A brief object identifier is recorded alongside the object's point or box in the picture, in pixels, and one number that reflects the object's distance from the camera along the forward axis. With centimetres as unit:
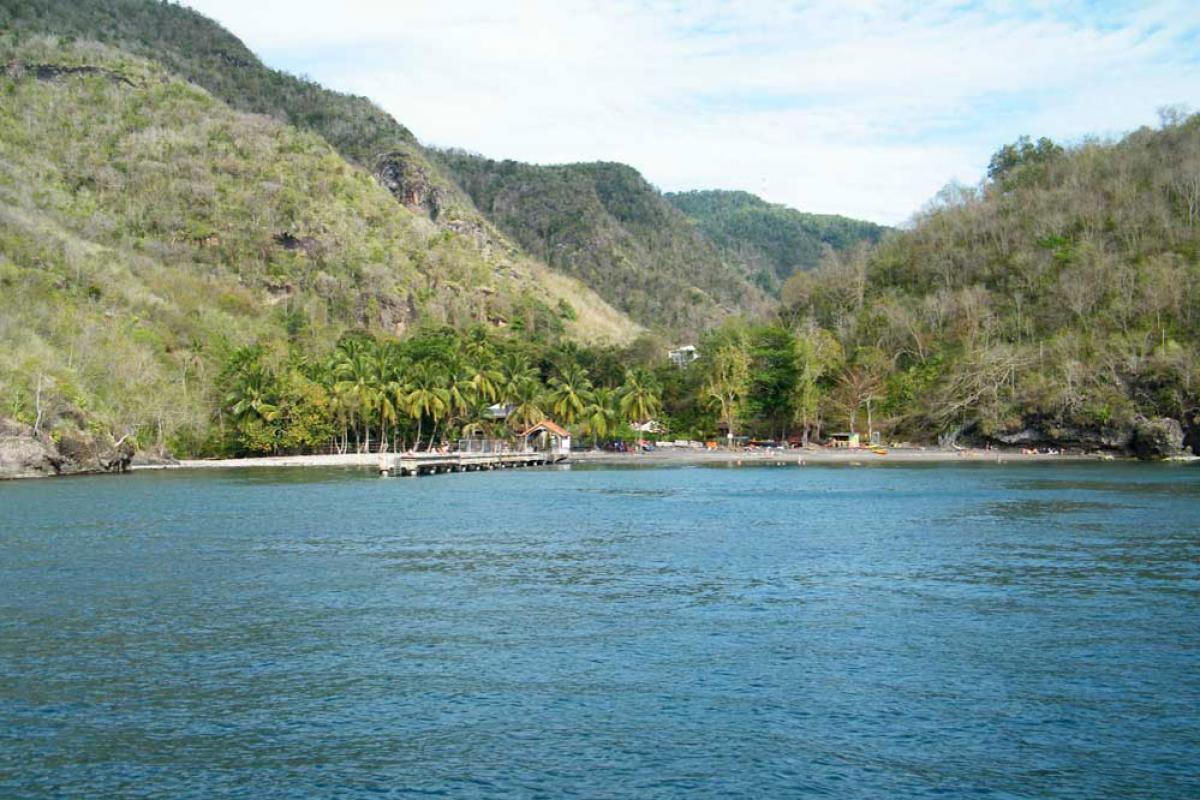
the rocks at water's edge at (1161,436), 9306
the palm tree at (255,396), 9194
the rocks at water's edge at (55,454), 7400
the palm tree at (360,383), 9431
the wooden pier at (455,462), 8225
